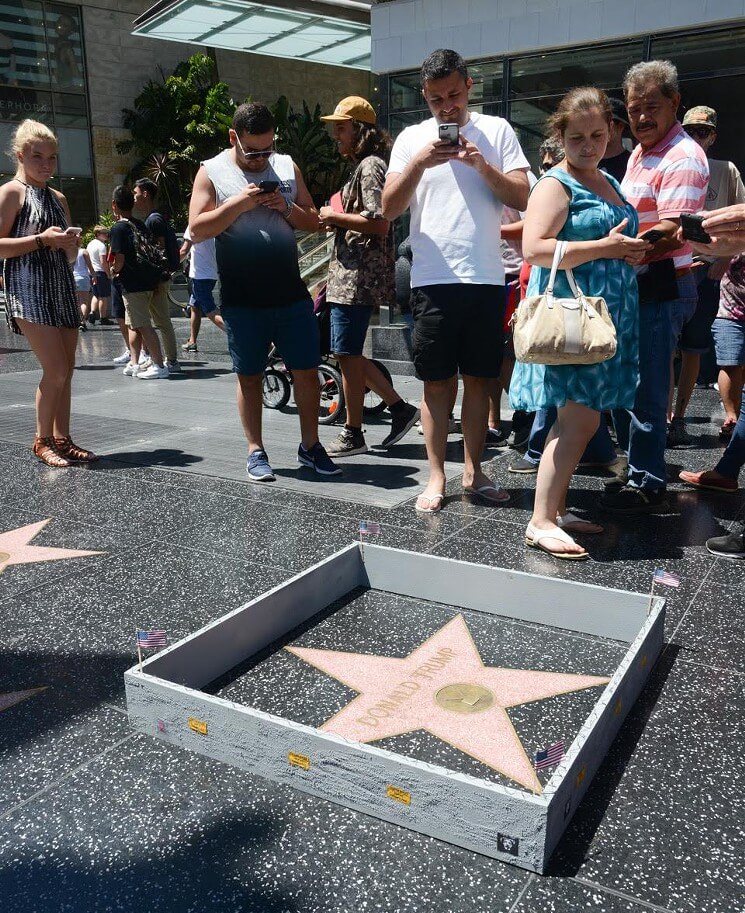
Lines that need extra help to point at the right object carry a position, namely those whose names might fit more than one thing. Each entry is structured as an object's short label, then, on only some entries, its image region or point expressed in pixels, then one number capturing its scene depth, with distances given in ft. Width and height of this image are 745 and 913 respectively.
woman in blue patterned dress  10.93
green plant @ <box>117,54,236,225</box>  104.42
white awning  40.04
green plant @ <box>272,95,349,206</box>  107.58
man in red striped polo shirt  12.25
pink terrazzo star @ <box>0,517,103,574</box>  12.10
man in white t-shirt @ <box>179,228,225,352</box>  31.53
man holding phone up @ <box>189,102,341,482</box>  14.43
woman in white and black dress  15.72
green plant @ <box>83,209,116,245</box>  84.47
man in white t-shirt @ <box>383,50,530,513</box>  12.99
